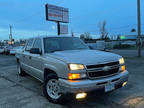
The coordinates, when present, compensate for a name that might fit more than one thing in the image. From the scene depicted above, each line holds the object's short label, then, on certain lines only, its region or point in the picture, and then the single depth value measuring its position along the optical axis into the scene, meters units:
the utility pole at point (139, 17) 13.01
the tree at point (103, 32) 58.59
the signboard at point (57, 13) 14.83
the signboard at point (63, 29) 16.45
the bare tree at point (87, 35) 71.19
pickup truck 2.95
